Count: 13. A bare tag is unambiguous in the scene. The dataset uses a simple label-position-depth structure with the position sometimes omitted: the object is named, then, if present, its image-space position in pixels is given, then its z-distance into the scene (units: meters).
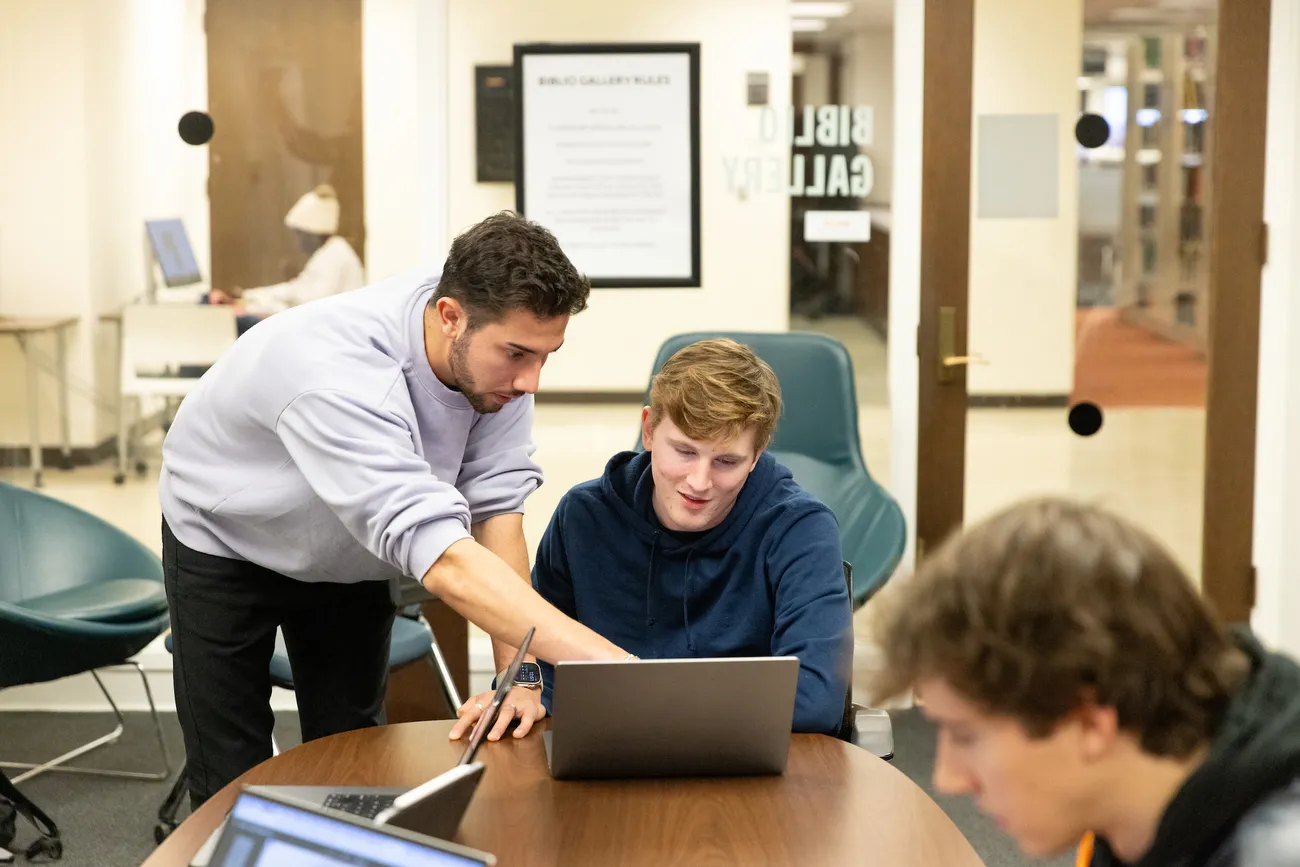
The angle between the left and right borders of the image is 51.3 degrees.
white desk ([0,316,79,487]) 4.06
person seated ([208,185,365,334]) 4.04
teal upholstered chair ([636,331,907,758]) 3.88
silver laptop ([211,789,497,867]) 1.20
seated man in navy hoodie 2.01
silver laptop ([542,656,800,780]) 1.59
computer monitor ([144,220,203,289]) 4.04
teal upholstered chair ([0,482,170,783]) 3.19
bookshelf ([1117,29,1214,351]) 4.05
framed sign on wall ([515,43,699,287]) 4.03
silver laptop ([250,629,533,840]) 1.33
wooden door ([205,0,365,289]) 3.97
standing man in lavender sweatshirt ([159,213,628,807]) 1.89
